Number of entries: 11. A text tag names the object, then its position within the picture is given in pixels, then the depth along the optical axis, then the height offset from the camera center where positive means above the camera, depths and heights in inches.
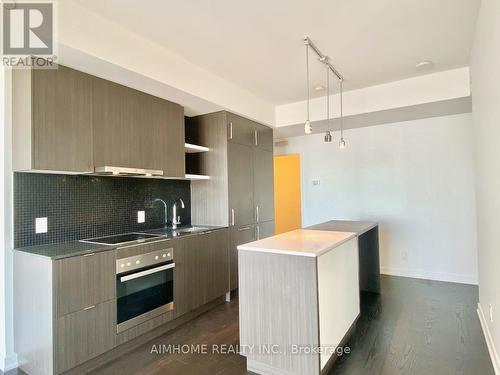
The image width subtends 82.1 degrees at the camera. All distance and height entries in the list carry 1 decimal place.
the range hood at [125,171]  95.4 +8.5
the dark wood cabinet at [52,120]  81.4 +23.2
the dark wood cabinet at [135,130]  97.9 +24.9
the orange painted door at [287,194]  260.8 -2.4
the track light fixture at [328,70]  104.8 +53.2
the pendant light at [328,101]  118.3 +49.7
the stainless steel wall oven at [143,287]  92.4 -32.1
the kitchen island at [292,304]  73.9 -31.3
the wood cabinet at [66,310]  76.2 -32.2
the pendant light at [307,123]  104.8 +24.9
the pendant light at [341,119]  128.1 +40.7
